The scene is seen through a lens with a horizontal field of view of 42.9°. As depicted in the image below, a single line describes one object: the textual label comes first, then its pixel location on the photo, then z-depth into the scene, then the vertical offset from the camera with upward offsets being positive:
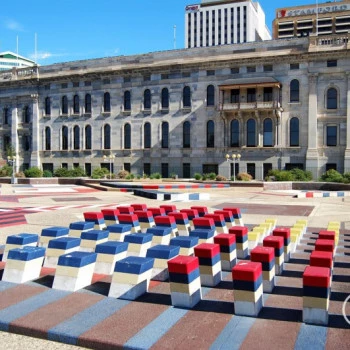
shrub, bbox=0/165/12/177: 54.44 -1.73
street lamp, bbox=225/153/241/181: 51.15 -0.59
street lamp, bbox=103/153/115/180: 52.19 -0.44
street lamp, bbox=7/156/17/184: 45.95 -1.41
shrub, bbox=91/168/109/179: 50.90 -2.04
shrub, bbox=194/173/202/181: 48.02 -2.44
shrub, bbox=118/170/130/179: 51.60 -2.17
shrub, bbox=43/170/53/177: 54.69 -2.15
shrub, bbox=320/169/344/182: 39.92 -2.23
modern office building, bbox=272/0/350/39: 117.25 +36.32
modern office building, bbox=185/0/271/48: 139.02 +42.24
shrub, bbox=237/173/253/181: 44.69 -2.34
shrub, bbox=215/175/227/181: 44.41 -2.39
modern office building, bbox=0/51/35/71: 133.50 +29.26
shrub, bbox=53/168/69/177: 55.49 -1.98
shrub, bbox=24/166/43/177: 52.50 -1.93
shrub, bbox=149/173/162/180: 51.88 -2.46
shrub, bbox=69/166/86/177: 55.61 -2.02
